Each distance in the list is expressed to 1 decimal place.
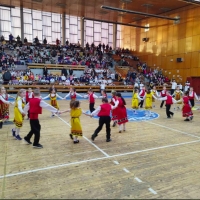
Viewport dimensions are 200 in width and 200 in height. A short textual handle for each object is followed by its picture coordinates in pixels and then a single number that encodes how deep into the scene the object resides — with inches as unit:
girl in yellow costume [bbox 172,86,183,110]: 492.6
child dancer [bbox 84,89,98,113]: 393.8
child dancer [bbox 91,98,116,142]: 226.7
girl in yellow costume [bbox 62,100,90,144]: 218.2
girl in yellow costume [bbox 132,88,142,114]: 426.6
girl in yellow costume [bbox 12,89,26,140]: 225.6
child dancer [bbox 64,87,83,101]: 407.7
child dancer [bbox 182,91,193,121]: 349.1
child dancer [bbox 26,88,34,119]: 349.3
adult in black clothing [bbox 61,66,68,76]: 807.7
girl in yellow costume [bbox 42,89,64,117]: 379.2
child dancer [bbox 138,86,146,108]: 483.0
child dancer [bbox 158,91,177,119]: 373.4
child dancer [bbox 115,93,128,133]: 275.6
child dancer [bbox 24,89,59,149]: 201.0
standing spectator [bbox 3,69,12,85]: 660.1
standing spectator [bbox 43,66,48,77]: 773.9
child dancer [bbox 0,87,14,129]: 280.8
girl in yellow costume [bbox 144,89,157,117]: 404.8
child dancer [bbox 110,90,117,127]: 282.7
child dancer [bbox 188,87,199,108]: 439.1
